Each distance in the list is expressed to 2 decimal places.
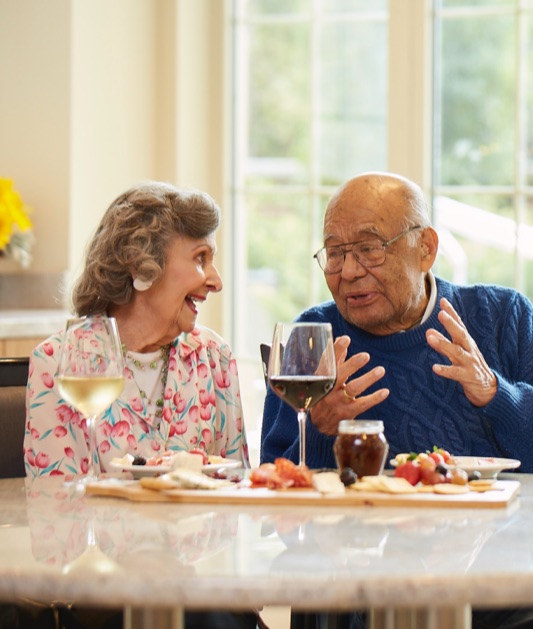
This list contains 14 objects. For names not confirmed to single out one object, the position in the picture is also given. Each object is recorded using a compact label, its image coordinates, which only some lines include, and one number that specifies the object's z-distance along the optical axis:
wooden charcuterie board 2.64
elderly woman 3.30
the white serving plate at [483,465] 2.84
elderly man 3.34
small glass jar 2.74
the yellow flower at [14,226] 5.06
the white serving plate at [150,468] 2.82
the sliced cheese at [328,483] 2.68
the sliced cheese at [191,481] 2.71
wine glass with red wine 2.73
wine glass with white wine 2.72
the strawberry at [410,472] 2.74
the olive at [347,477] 2.70
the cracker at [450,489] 2.68
